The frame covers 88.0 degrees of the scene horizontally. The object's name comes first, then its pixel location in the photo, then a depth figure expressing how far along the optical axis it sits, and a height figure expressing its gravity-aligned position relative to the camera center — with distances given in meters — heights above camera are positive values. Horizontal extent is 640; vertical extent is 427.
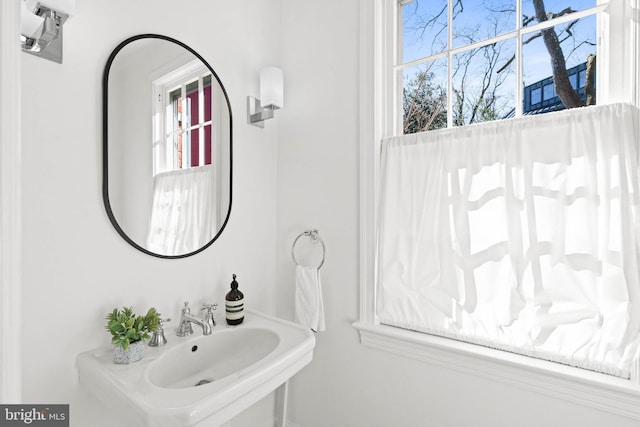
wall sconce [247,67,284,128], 1.60 +0.56
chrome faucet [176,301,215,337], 1.27 -0.43
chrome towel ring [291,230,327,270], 1.64 -0.13
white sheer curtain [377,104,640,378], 1.05 -0.09
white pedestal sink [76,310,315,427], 0.85 -0.50
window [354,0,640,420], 1.06 +0.37
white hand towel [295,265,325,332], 1.56 -0.42
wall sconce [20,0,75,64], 0.85 +0.52
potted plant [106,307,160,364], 1.04 -0.39
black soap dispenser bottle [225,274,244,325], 1.39 -0.40
